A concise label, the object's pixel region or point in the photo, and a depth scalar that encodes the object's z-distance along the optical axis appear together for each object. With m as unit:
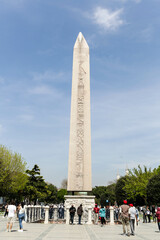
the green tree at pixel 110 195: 75.21
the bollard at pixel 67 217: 16.86
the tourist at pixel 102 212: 14.95
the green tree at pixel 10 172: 34.91
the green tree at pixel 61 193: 89.47
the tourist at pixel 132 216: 11.47
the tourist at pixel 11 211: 11.52
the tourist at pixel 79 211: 15.67
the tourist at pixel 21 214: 11.91
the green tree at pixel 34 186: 39.66
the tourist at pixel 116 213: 24.31
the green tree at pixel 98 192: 91.88
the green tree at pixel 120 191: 50.94
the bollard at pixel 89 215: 16.72
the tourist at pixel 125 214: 10.86
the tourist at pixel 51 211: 20.48
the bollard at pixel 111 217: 17.77
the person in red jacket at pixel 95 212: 16.87
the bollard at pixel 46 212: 17.22
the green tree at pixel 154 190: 32.34
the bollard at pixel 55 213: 20.44
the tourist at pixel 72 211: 15.76
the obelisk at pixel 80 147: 17.06
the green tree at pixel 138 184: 43.09
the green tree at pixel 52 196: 78.84
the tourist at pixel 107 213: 23.27
